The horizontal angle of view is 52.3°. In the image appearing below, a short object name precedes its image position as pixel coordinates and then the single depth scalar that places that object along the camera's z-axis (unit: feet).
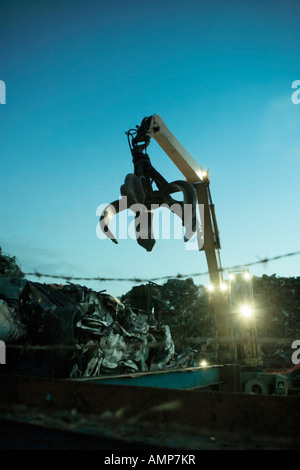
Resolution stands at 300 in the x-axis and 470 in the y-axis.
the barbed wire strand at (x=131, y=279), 13.19
